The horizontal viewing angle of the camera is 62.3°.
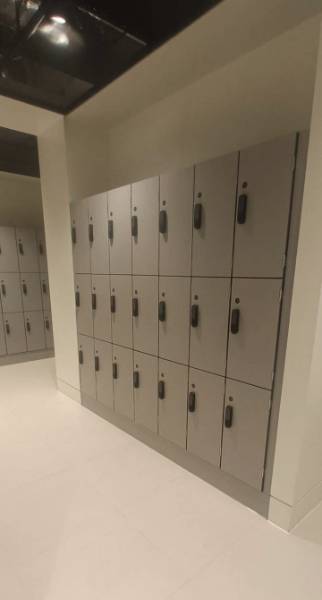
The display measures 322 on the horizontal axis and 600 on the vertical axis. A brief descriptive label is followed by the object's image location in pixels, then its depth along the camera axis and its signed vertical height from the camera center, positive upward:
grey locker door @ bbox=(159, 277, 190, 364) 1.83 -0.42
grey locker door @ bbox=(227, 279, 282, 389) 1.42 -0.39
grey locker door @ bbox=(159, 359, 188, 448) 1.92 -1.05
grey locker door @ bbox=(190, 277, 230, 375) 1.63 -0.40
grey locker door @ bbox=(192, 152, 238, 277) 1.52 +0.26
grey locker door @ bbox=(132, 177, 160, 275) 1.92 +0.24
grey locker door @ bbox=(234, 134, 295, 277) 1.32 +0.27
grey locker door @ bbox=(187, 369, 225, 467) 1.72 -1.03
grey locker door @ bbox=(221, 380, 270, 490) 1.52 -1.02
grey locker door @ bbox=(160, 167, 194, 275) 1.72 +0.25
